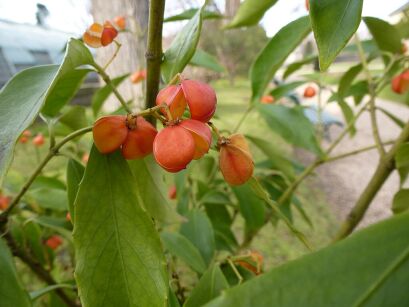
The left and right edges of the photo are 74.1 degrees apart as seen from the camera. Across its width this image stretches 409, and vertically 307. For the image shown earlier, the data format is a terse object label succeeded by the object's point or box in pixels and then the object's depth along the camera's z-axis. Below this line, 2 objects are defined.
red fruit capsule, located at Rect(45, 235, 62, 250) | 0.19
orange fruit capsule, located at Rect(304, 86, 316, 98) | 0.98
